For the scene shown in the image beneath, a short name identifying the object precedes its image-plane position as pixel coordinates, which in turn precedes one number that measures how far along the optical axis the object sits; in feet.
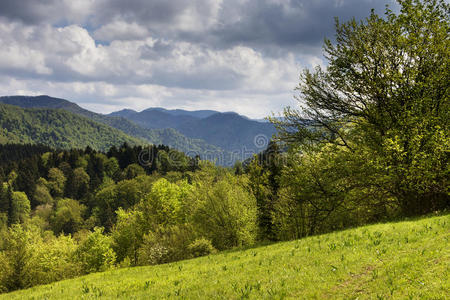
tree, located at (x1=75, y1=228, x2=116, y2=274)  166.20
